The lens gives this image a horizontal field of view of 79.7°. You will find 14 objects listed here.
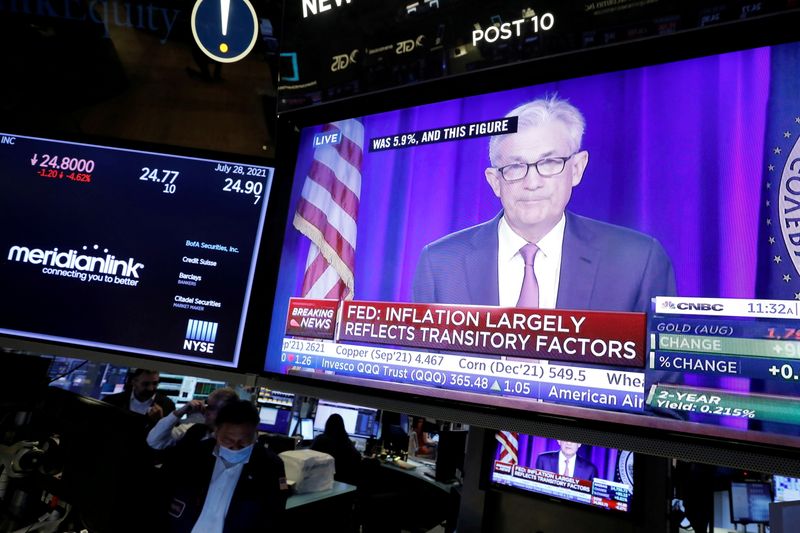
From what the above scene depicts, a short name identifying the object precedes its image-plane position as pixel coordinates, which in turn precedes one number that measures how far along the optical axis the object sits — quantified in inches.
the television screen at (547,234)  47.1
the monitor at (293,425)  224.8
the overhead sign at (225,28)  83.3
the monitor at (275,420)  222.2
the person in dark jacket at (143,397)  146.0
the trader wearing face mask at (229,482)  82.6
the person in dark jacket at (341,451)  170.7
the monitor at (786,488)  119.2
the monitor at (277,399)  229.3
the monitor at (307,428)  226.5
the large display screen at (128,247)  75.2
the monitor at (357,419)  214.1
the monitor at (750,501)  123.0
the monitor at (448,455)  159.0
